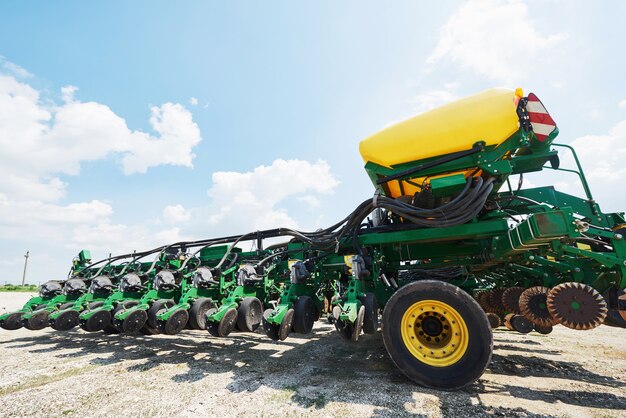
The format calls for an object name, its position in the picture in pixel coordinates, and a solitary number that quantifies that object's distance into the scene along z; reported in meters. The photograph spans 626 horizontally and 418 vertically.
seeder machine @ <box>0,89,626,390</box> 3.03
